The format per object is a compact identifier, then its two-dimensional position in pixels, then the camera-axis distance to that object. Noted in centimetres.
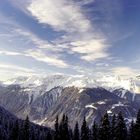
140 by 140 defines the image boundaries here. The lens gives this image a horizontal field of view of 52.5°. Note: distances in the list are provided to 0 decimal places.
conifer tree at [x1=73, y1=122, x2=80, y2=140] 7091
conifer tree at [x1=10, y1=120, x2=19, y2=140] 6394
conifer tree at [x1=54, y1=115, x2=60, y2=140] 5139
